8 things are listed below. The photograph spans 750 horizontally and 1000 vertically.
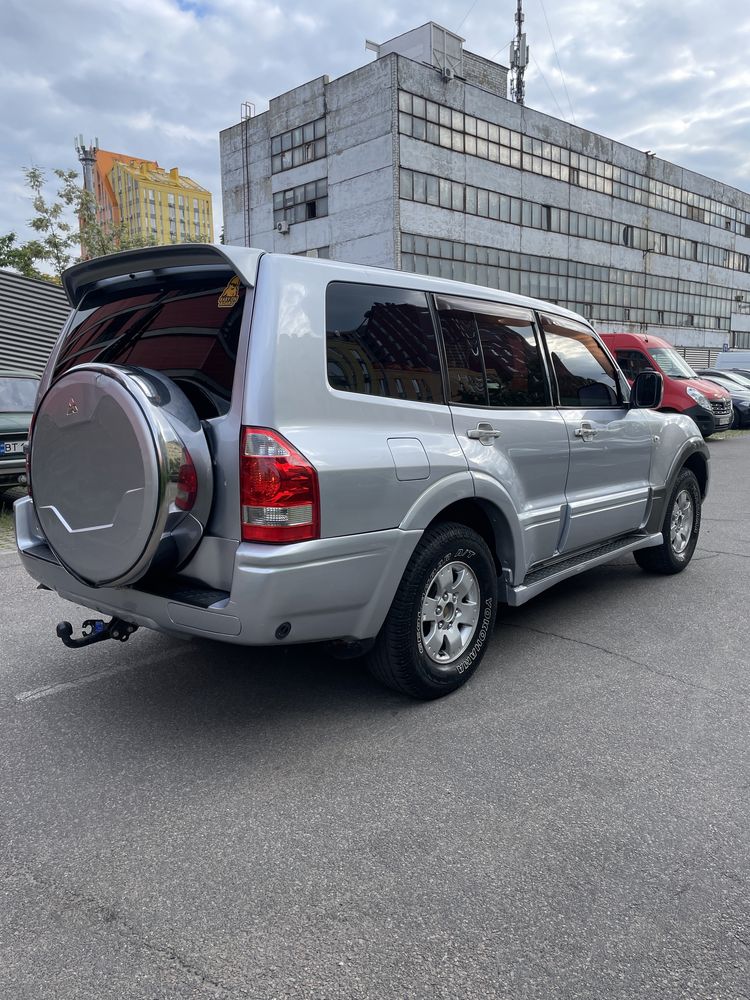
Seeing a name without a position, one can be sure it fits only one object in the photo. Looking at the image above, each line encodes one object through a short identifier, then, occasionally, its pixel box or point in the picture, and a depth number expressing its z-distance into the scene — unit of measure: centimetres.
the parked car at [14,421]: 841
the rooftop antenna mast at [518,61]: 4872
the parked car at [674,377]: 1580
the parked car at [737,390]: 2075
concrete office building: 3969
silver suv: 278
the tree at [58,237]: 3044
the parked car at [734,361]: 2894
